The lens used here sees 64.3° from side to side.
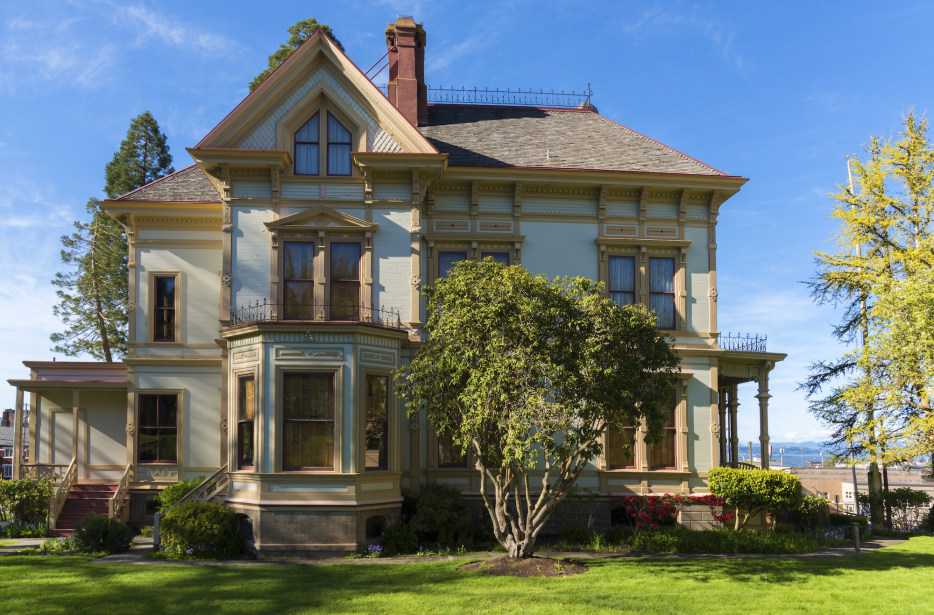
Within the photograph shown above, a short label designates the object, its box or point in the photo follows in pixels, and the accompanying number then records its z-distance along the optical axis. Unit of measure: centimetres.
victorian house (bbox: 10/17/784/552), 1719
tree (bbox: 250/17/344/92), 3180
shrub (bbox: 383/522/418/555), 1670
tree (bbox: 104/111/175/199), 3556
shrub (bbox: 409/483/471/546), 1752
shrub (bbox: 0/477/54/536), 2005
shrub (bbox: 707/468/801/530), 1936
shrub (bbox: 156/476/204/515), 1908
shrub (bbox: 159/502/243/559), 1617
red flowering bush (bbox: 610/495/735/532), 1969
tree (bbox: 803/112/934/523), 2192
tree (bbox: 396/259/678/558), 1385
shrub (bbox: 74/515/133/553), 1677
